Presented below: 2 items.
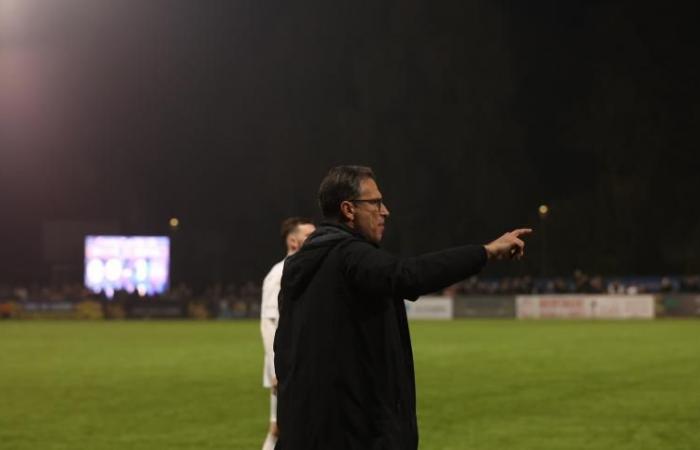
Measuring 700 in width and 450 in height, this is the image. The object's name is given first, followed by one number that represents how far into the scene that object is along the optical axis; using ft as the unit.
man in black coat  27.43
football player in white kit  61.64
